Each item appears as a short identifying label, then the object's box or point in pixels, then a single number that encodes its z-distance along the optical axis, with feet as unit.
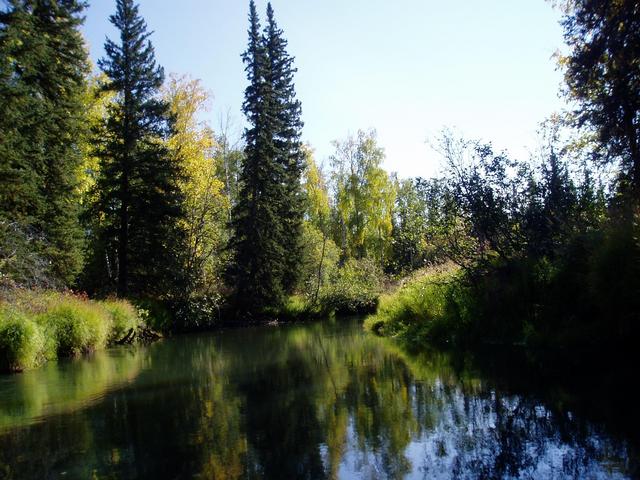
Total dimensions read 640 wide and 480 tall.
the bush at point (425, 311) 44.70
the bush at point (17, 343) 44.11
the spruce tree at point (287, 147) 104.99
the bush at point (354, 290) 104.63
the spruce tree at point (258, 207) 94.48
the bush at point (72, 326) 53.31
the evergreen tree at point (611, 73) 33.45
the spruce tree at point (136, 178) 85.76
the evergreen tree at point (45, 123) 59.82
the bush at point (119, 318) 66.23
